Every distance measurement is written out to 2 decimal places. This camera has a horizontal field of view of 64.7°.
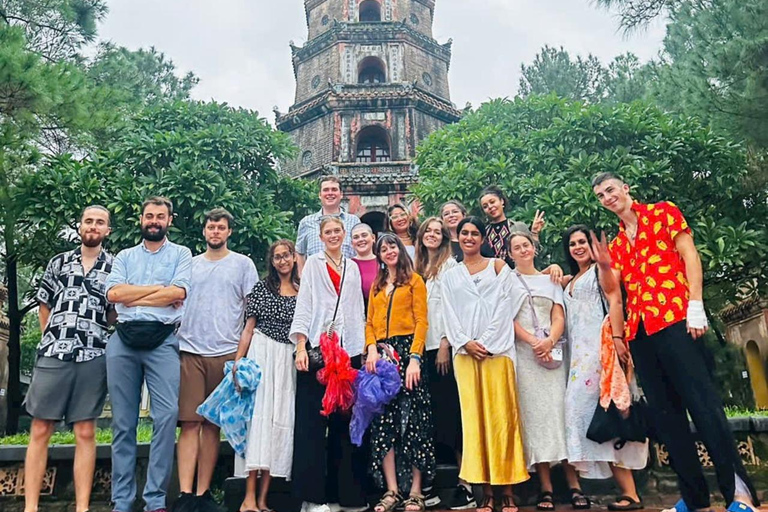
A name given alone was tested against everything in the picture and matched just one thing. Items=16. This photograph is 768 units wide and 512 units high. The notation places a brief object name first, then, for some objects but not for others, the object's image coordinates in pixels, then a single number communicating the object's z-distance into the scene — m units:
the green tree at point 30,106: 7.66
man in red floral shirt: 3.01
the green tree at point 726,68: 8.70
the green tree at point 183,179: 11.20
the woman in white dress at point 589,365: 3.71
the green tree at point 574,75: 24.16
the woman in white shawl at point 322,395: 3.76
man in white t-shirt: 3.87
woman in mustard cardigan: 3.73
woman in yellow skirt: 3.61
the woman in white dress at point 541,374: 3.80
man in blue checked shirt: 5.10
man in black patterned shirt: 3.73
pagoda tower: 18.45
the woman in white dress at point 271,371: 3.78
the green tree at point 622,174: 10.14
